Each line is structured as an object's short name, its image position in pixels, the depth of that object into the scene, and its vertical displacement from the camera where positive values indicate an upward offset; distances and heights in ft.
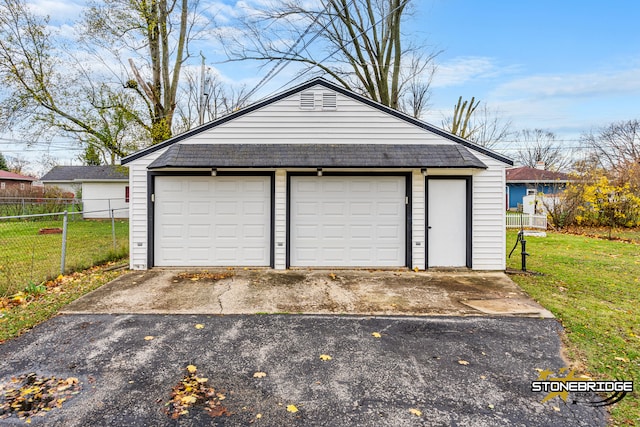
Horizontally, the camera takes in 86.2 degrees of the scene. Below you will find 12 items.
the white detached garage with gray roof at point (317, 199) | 25.14 +0.92
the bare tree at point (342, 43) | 50.62 +26.14
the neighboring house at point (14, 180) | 108.58 +10.54
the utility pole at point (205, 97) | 78.23 +28.67
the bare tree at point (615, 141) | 77.66 +18.05
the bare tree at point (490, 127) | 78.62 +19.83
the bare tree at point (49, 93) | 38.40 +14.34
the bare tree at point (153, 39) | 43.06 +23.17
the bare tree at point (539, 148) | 123.27 +23.42
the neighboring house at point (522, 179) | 85.61 +8.04
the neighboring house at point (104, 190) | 72.69 +4.72
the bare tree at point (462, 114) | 57.26 +16.61
